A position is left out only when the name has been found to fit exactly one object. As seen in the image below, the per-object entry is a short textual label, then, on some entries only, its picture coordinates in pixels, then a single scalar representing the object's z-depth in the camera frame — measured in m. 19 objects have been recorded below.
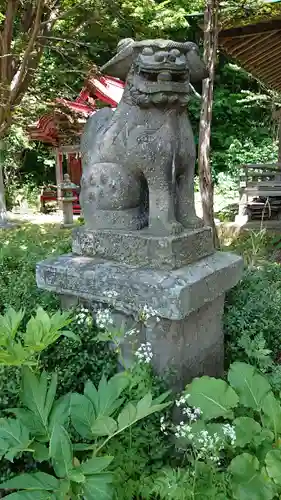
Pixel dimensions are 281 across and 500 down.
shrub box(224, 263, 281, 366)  2.84
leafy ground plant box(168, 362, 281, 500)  1.59
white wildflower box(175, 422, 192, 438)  1.73
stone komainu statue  2.18
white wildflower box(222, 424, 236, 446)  1.70
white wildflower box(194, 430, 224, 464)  1.68
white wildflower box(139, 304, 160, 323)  2.14
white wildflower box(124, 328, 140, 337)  2.18
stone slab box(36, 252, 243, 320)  2.14
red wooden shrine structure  11.82
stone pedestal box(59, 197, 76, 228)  11.16
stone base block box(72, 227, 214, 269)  2.28
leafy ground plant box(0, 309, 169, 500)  1.53
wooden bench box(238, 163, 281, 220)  7.86
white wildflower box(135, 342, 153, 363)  2.05
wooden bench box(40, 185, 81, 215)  14.03
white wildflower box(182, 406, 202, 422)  1.79
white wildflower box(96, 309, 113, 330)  2.15
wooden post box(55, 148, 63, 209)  13.07
